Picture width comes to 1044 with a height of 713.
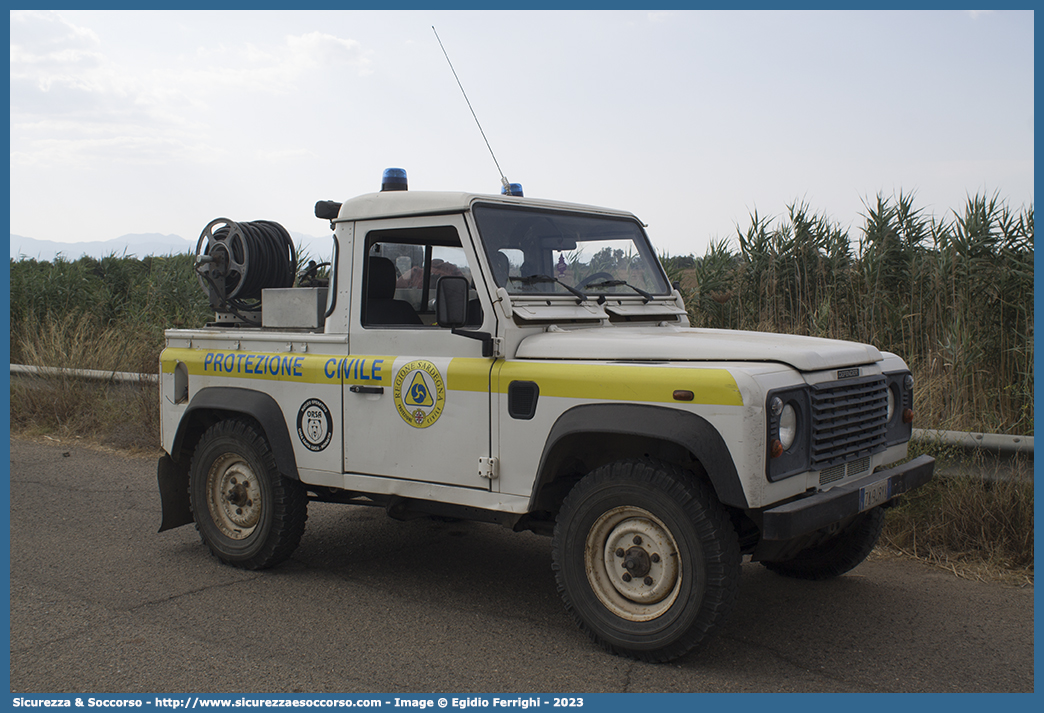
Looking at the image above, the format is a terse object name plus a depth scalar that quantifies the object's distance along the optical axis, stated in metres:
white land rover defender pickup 3.81
